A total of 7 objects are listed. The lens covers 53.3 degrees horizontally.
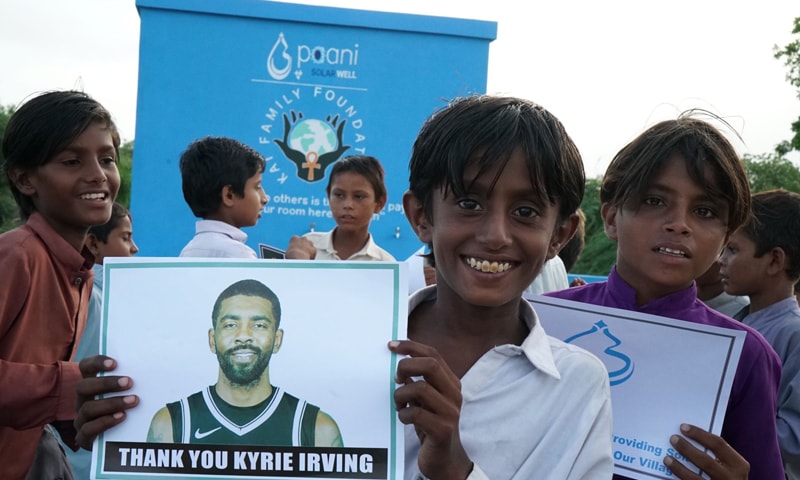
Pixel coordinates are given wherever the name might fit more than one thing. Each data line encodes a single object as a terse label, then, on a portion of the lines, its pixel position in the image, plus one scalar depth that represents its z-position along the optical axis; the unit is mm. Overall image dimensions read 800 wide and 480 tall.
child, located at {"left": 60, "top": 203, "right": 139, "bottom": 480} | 4527
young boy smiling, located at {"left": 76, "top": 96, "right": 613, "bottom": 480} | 1512
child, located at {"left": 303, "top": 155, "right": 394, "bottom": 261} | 4504
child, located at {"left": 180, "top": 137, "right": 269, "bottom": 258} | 3686
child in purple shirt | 1937
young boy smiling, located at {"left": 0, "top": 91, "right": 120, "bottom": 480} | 1942
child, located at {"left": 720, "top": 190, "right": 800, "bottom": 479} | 3217
